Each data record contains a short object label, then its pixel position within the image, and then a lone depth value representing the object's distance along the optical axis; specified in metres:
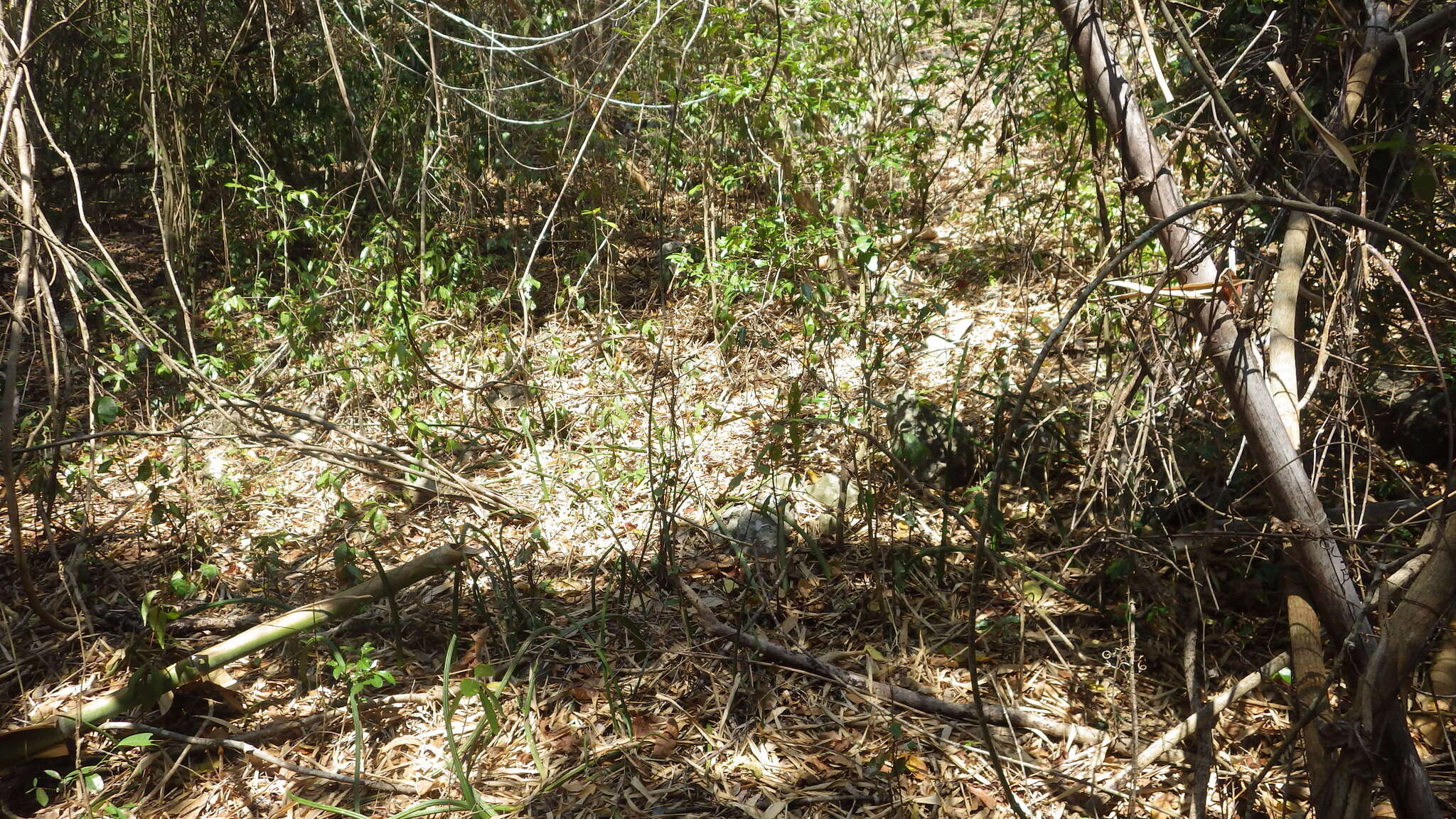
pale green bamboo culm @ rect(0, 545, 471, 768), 2.62
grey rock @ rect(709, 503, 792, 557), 3.59
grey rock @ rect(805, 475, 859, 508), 3.93
